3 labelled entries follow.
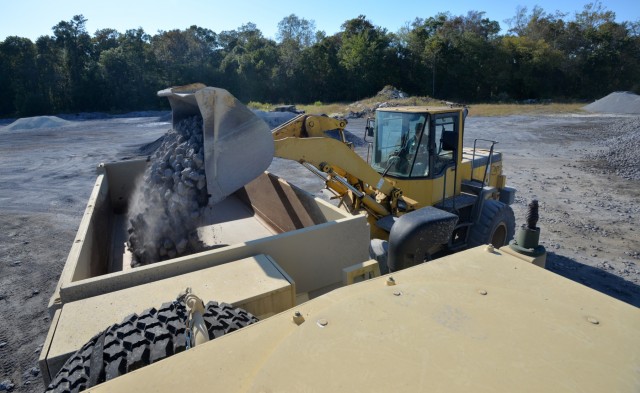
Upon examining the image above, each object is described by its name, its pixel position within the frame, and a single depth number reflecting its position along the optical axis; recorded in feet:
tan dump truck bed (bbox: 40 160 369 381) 6.68
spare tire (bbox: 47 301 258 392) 4.99
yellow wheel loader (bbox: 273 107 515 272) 15.30
